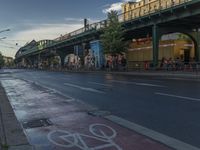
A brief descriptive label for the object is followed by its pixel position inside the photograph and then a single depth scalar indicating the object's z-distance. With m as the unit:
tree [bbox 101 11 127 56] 23.96
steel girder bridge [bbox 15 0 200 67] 17.82
